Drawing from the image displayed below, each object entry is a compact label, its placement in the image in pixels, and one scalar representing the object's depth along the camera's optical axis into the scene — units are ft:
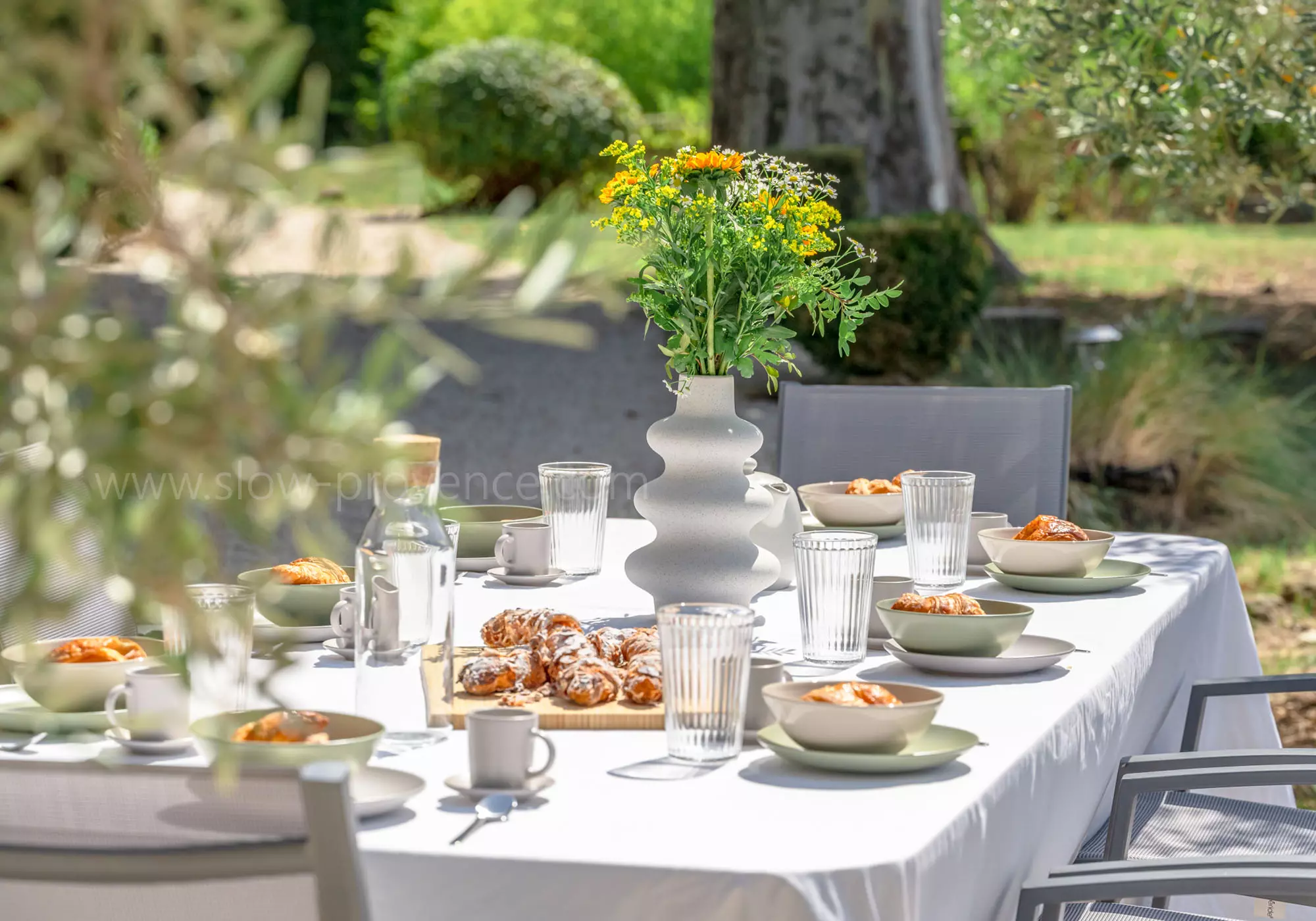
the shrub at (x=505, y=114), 56.54
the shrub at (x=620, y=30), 86.84
